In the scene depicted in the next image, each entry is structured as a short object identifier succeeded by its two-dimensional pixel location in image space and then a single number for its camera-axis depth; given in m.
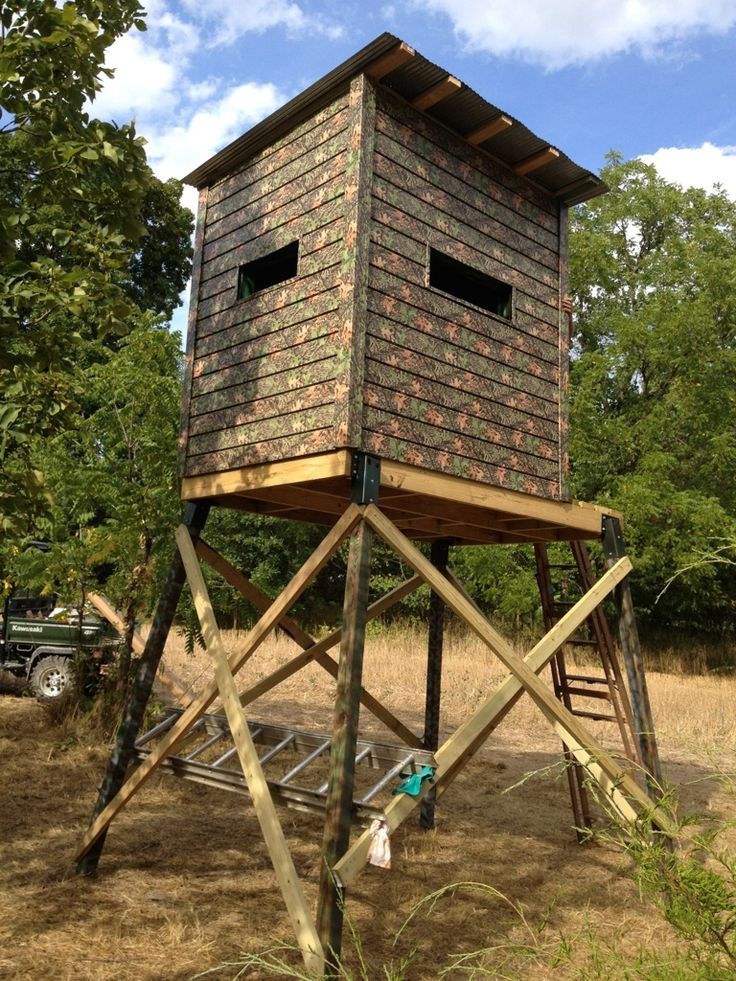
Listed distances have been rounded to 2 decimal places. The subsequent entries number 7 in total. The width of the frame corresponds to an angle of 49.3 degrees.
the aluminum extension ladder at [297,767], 5.44
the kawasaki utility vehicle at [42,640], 13.90
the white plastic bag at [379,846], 4.73
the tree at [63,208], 4.84
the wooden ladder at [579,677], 7.87
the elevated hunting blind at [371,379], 5.66
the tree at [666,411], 22.33
